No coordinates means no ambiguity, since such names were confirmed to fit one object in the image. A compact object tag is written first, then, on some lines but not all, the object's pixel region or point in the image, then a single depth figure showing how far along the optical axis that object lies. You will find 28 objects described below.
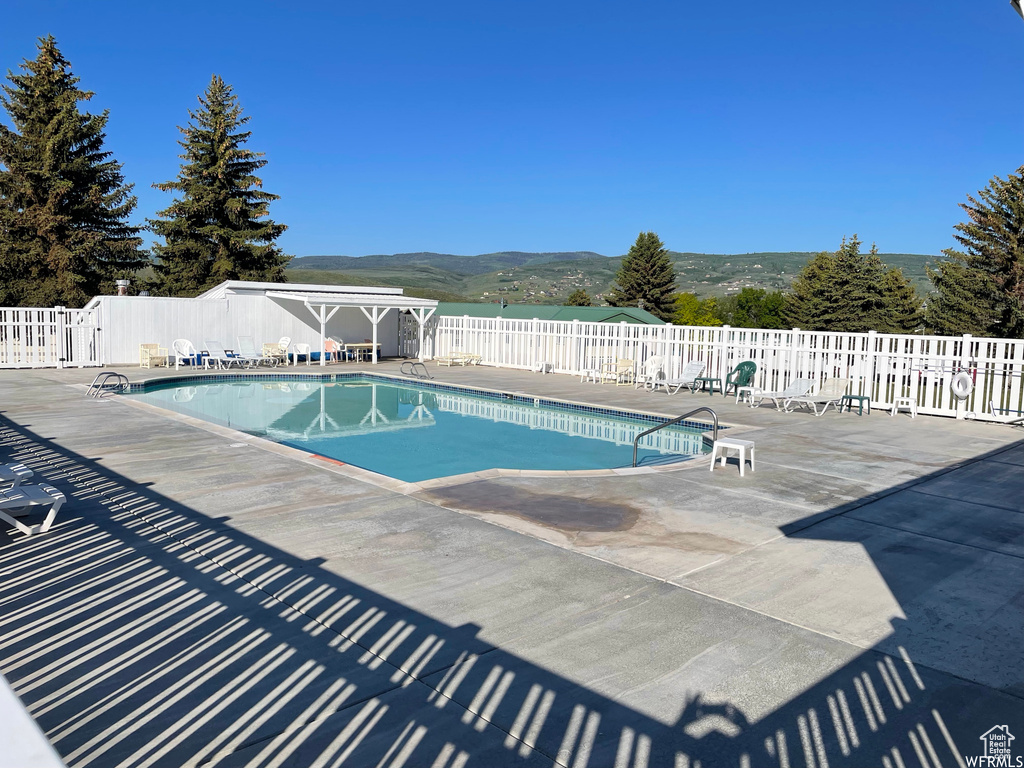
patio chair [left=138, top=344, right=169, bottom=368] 17.69
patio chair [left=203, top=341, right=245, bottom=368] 18.33
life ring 11.45
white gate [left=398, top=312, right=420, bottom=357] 22.77
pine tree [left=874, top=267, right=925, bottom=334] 50.66
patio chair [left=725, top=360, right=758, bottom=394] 13.88
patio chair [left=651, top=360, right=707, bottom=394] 14.40
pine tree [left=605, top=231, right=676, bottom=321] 60.97
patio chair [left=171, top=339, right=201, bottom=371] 18.31
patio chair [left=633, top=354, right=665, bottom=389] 14.89
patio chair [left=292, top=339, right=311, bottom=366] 20.17
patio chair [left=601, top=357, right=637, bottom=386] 15.75
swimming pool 9.72
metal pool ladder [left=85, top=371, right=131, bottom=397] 12.80
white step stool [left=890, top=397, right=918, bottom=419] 11.96
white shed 18.14
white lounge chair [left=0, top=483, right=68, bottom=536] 4.86
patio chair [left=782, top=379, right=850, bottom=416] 12.23
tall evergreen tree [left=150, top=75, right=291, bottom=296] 34.80
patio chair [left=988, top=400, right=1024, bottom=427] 11.22
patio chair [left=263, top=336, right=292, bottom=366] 19.33
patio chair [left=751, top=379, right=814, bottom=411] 12.27
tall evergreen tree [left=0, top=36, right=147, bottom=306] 28.97
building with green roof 29.92
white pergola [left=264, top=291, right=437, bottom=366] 19.31
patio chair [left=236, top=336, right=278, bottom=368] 19.06
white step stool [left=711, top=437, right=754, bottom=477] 7.42
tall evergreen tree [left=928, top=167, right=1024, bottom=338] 37.22
